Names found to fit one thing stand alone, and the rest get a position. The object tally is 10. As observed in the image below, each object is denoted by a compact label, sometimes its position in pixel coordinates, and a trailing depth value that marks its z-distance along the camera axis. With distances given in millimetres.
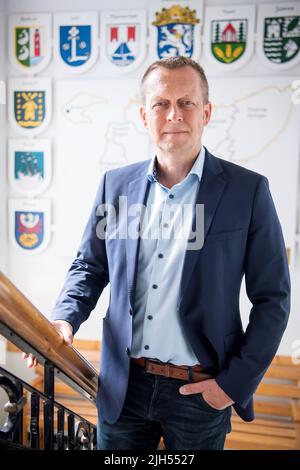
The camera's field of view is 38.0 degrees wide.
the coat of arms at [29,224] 3666
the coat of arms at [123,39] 3285
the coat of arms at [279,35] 3062
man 1371
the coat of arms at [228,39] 3146
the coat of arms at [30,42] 3449
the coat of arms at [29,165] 3604
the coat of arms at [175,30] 3198
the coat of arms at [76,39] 3365
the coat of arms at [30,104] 3520
